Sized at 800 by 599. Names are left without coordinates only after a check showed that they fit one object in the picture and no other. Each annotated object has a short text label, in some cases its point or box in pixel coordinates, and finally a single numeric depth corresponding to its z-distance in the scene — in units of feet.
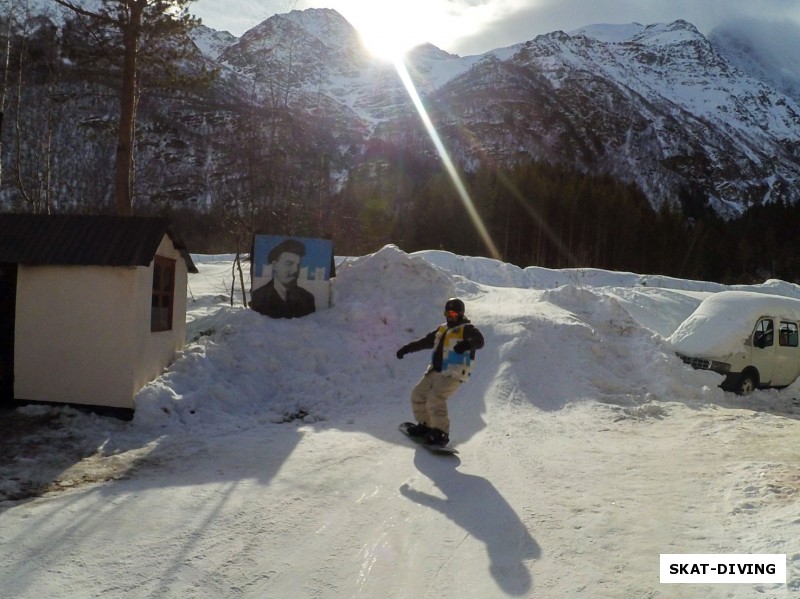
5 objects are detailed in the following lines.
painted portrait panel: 41.24
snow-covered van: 39.86
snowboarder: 22.61
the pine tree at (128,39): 43.47
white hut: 26.86
